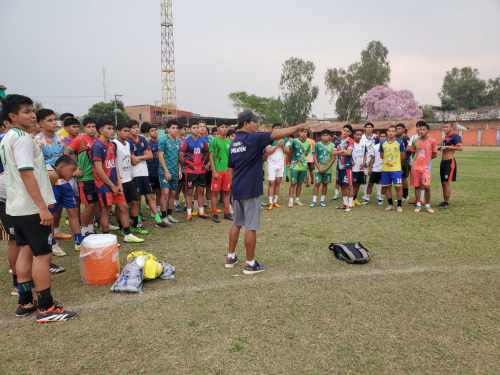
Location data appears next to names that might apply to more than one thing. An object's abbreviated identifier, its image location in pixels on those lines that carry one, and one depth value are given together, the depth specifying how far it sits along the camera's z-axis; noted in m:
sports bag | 4.70
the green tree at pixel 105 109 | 62.09
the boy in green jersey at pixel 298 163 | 8.87
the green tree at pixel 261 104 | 60.25
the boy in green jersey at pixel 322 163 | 8.83
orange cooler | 4.04
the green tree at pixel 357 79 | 60.47
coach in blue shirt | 4.32
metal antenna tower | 61.00
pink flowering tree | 59.78
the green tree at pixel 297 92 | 56.28
